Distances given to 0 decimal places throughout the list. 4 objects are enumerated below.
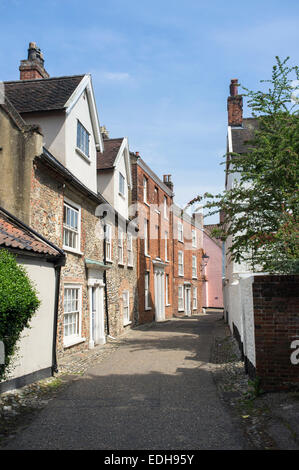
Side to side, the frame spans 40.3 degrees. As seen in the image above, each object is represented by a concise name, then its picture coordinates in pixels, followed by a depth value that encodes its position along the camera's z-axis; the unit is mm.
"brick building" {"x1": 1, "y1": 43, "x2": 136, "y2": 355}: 11047
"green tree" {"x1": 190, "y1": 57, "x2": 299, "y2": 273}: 11859
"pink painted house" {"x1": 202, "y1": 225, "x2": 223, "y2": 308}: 48906
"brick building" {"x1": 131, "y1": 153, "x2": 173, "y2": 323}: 24469
